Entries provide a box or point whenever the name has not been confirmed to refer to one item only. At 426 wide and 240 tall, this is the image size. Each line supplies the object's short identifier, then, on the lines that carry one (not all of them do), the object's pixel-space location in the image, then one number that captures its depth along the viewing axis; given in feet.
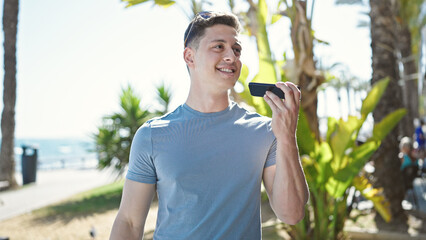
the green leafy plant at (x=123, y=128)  38.78
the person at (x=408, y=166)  24.16
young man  4.99
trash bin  47.80
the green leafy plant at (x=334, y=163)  14.76
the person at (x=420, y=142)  33.21
